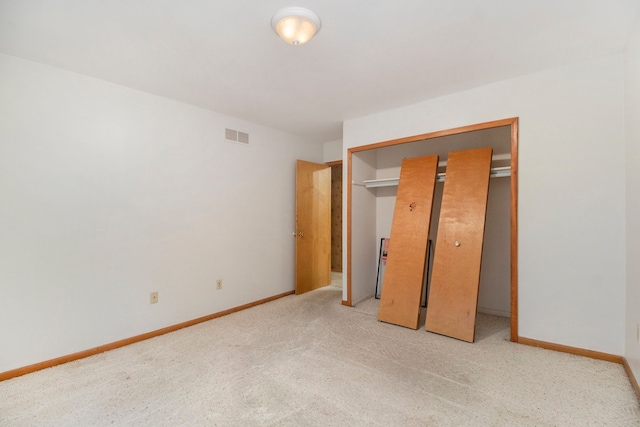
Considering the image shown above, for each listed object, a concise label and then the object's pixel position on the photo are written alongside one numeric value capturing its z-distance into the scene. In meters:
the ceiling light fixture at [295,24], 1.72
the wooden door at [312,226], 4.34
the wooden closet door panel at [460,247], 2.79
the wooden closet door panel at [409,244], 3.13
